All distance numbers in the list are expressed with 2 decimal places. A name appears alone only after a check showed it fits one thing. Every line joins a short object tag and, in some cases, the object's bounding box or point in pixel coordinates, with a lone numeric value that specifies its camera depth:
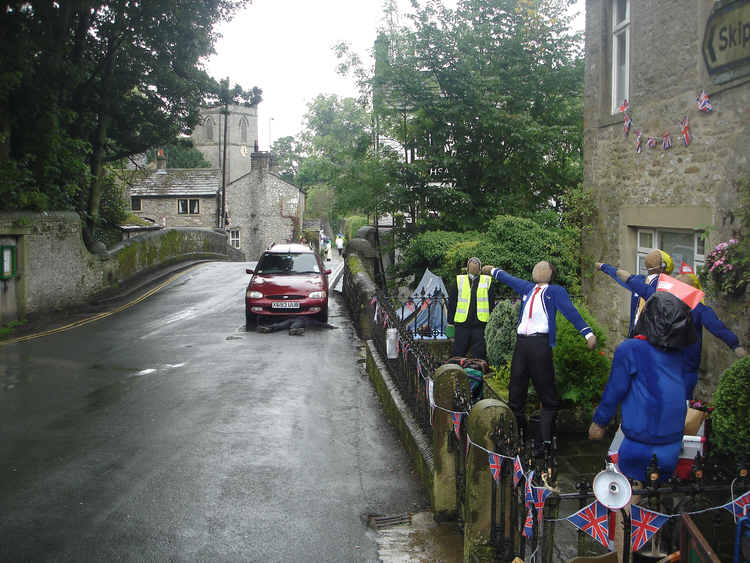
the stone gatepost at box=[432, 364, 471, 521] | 5.61
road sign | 7.45
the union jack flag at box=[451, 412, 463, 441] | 5.34
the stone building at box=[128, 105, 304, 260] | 52.59
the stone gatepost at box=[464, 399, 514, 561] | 4.46
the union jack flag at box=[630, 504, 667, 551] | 3.50
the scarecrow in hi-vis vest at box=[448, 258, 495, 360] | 8.87
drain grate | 5.61
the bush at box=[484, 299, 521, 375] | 8.53
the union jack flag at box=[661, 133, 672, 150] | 9.04
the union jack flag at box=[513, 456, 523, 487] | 3.96
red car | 15.49
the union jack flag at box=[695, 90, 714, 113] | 8.22
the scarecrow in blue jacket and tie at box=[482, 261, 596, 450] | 6.57
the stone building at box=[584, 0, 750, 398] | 7.88
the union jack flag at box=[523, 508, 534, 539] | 3.73
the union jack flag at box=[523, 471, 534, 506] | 3.64
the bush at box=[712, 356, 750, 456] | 5.10
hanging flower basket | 7.43
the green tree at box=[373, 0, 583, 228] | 15.45
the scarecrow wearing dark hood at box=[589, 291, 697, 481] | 4.30
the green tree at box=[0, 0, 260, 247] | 16.75
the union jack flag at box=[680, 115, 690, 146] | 8.65
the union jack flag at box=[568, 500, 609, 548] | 3.47
